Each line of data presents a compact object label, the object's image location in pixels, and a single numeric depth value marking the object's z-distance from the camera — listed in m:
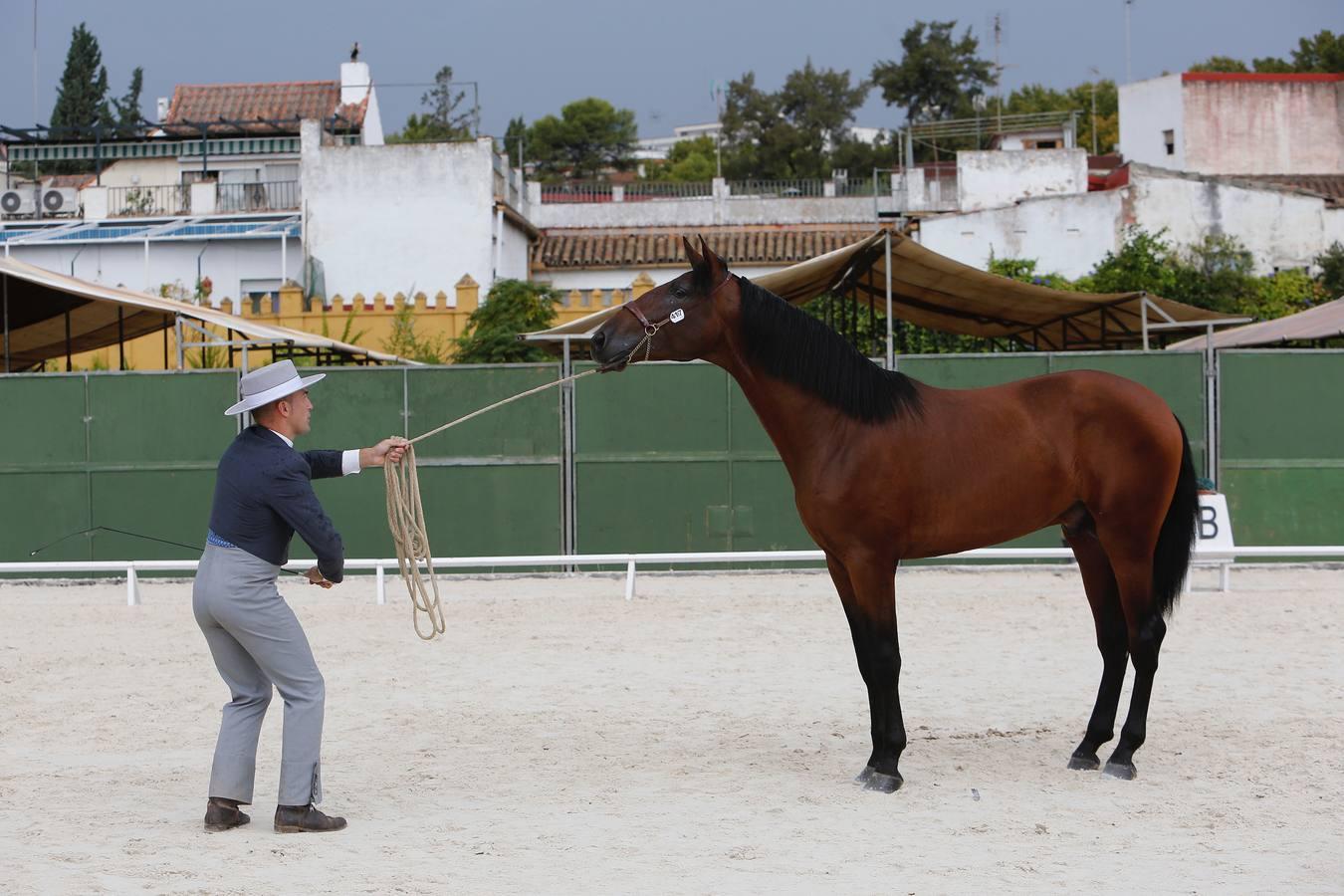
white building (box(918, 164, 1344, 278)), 28.59
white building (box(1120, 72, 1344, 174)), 36.34
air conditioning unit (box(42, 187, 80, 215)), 35.84
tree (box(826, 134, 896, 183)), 55.28
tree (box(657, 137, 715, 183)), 65.00
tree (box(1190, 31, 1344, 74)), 49.19
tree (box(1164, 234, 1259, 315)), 27.17
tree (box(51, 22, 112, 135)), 66.19
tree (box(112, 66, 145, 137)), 68.62
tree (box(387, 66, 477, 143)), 50.37
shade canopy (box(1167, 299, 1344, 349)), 15.65
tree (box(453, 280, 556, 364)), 24.34
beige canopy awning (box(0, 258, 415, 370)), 14.46
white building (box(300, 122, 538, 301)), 30.61
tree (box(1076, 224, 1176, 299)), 26.80
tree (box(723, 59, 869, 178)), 61.25
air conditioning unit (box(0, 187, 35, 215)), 35.12
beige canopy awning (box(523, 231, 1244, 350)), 13.45
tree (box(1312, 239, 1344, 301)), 26.77
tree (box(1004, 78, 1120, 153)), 57.94
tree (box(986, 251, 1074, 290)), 27.62
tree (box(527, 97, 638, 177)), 76.38
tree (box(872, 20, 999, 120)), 61.50
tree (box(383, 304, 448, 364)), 26.02
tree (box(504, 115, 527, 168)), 70.88
